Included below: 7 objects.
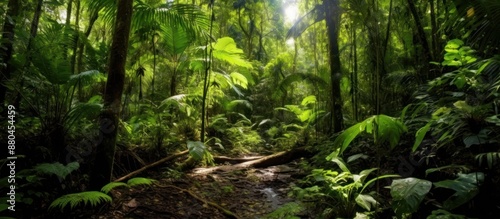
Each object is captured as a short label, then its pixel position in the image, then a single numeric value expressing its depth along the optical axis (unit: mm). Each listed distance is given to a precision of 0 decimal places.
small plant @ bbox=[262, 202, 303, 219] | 3535
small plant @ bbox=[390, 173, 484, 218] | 2506
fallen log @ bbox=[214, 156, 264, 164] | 6742
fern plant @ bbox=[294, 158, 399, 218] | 3273
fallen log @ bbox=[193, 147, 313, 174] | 6254
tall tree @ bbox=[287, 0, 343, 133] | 6586
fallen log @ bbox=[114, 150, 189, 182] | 4305
